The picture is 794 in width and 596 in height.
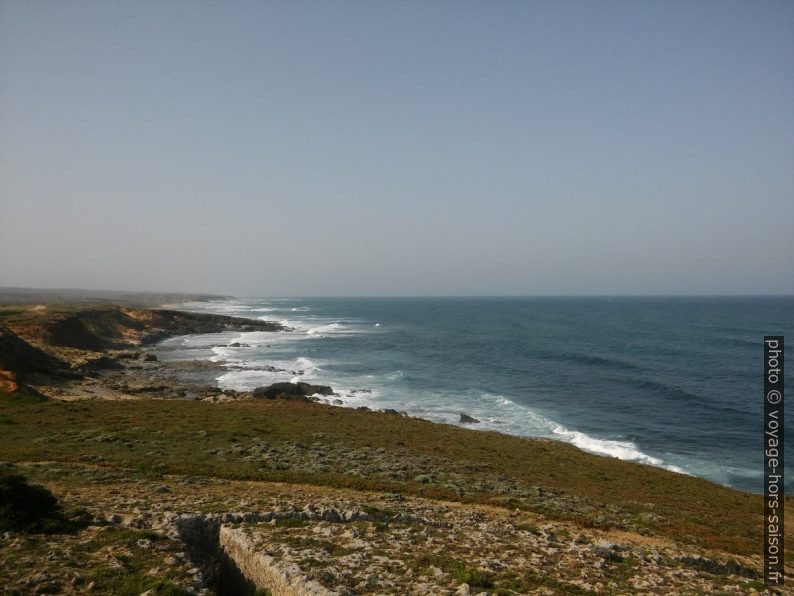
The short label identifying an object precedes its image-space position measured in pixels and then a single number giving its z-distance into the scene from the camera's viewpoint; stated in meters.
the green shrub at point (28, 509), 12.82
